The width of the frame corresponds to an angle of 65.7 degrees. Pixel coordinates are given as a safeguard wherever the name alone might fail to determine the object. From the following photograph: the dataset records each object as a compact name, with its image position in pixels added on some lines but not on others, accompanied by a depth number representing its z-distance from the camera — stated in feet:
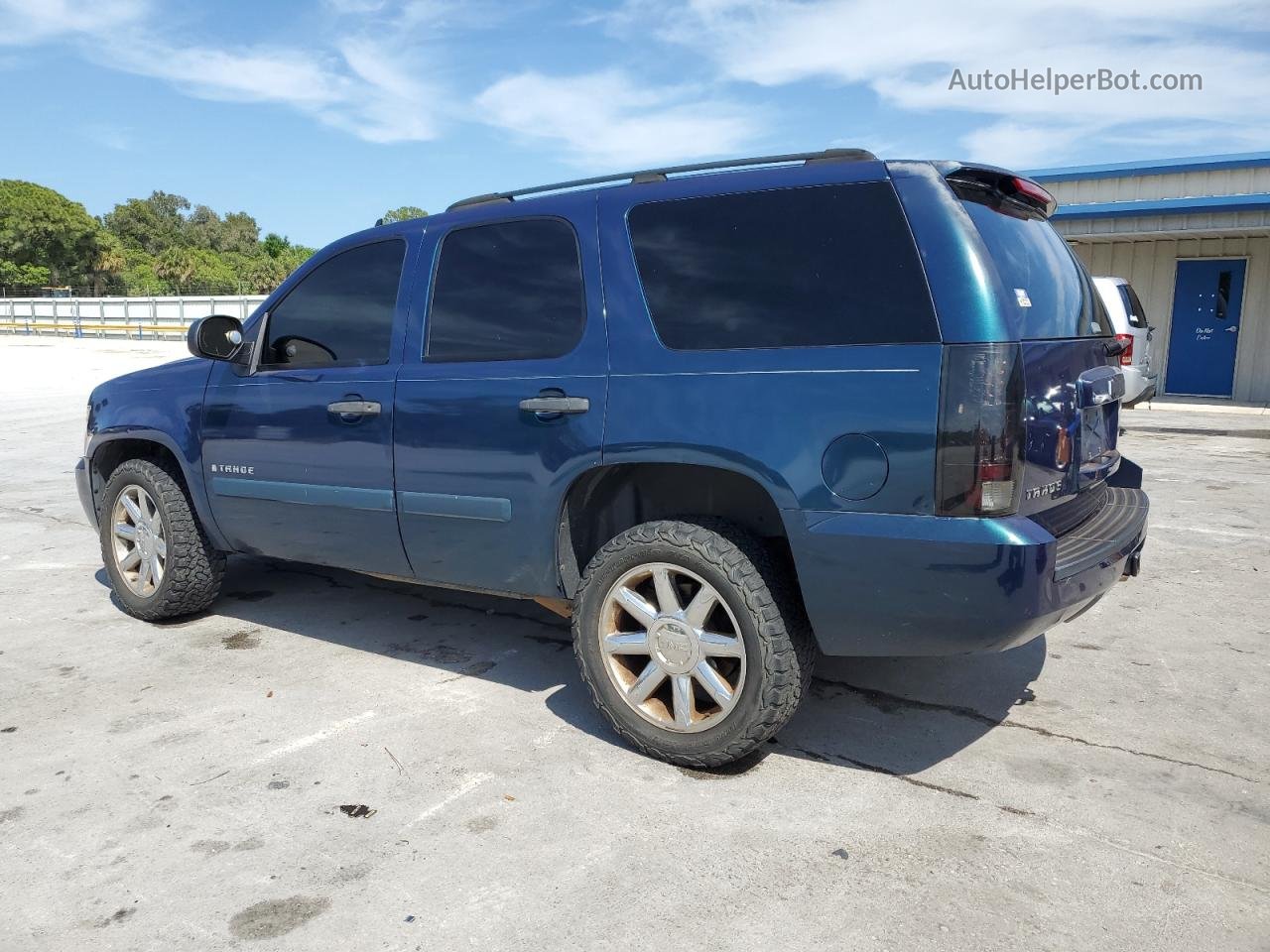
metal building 51.85
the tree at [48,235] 276.41
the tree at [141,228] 400.67
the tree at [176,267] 311.88
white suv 38.06
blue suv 9.11
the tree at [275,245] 450.71
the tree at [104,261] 296.51
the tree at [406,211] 492.78
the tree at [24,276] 271.08
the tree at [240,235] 459.73
